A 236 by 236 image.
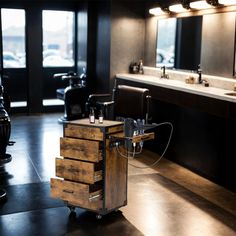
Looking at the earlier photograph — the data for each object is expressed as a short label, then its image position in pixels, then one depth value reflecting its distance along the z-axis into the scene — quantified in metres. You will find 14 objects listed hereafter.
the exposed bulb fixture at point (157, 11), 6.25
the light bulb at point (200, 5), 5.18
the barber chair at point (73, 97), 7.55
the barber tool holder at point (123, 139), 3.49
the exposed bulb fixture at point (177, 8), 5.70
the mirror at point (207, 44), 4.91
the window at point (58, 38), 8.58
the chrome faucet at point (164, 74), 6.14
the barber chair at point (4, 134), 4.48
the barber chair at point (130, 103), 4.77
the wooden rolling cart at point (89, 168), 3.41
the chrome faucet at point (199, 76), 5.27
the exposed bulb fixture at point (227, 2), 4.72
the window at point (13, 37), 8.21
